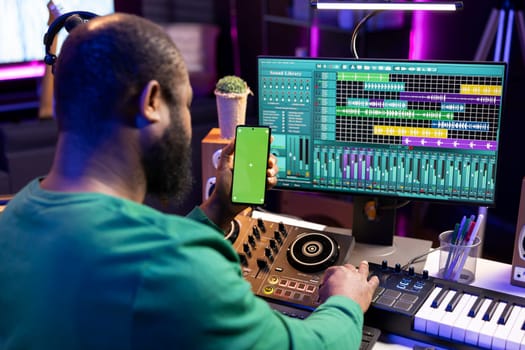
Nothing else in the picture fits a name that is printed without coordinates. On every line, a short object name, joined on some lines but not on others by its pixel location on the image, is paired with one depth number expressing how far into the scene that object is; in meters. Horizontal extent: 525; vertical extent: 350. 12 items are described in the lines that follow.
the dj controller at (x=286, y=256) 1.47
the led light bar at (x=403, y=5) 1.61
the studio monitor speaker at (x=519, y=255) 1.50
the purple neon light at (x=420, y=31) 3.65
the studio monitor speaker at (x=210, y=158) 1.88
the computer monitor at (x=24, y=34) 3.54
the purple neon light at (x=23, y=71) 3.69
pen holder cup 1.54
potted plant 1.86
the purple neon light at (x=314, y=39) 4.09
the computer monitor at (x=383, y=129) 1.56
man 0.87
